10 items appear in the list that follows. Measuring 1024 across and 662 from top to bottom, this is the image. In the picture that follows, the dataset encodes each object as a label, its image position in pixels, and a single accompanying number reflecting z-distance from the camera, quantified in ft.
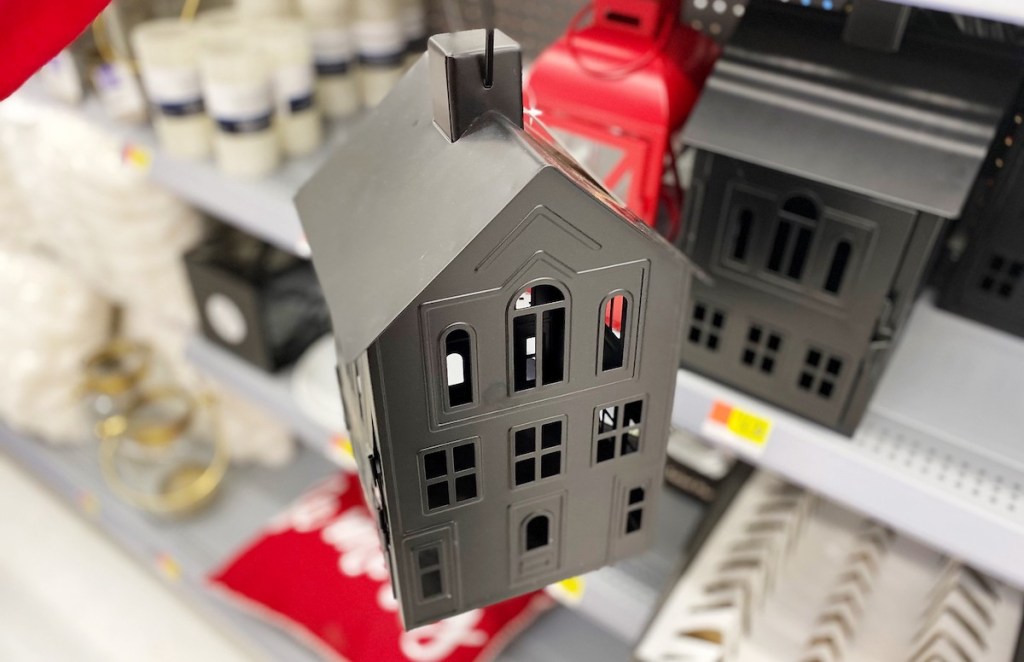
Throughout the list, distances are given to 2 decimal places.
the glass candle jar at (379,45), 3.89
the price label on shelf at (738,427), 2.56
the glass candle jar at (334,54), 3.89
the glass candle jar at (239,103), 3.53
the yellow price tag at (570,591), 3.55
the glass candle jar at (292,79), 3.68
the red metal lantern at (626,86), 2.25
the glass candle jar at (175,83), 3.69
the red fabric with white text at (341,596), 4.14
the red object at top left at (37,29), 1.13
